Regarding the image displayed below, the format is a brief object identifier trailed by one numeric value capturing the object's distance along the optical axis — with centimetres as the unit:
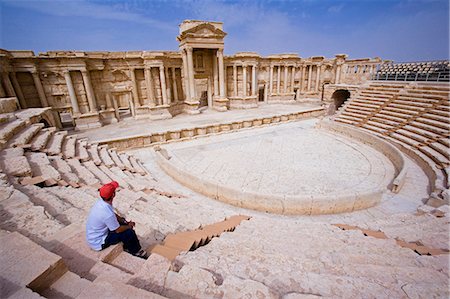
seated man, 247
